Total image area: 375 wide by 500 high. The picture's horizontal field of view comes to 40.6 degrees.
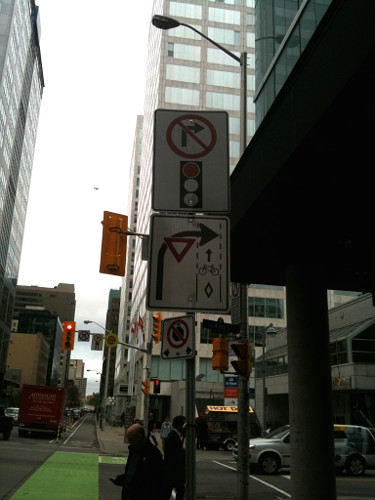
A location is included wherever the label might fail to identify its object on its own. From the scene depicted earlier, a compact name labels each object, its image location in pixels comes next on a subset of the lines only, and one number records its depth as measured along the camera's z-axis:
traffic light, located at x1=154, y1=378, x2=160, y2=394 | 25.10
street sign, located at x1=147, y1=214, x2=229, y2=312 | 3.39
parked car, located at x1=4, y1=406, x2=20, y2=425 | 48.03
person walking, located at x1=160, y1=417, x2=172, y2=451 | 22.05
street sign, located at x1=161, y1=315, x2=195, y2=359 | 3.71
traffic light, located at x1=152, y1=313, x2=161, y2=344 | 22.47
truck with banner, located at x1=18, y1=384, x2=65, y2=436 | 31.47
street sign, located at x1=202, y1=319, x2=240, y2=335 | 11.39
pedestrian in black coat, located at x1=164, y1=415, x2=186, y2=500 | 5.80
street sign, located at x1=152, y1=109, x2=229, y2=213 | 3.71
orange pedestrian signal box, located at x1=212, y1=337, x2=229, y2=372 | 11.67
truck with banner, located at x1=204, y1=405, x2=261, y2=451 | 27.27
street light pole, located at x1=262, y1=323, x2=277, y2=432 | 31.09
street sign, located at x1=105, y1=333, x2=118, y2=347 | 27.95
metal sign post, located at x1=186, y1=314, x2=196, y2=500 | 3.11
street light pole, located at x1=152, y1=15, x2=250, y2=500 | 9.97
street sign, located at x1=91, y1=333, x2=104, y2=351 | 32.09
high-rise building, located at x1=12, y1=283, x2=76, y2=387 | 157.95
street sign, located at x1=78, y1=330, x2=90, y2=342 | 29.39
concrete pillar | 8.95
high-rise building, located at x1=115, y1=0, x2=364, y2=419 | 54.47
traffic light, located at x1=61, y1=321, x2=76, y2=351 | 24.02
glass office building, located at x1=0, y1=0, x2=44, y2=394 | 72.31
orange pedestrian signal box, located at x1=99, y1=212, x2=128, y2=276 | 11.92
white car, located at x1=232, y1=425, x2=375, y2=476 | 17.38
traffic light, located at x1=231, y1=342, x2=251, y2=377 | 10.62
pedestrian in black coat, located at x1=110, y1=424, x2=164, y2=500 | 4.50
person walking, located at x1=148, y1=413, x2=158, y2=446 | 20.75
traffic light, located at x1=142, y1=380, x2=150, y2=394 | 24.91
